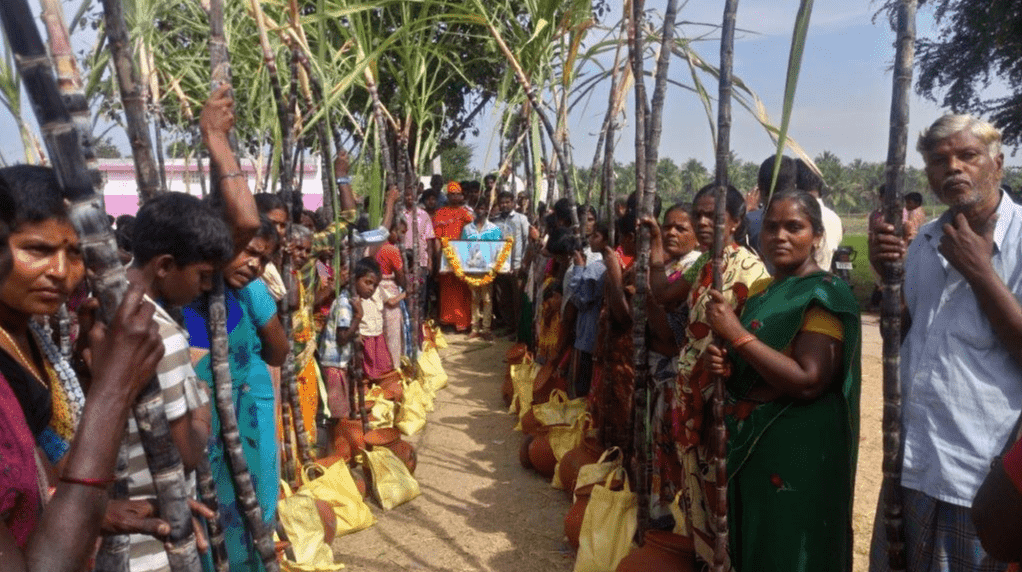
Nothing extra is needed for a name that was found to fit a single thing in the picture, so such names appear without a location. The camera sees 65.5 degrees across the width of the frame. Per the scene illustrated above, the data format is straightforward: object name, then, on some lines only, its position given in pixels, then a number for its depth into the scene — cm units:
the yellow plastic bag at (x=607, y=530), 333
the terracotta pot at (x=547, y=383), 567
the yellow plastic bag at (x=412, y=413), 571
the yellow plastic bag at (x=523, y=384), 612
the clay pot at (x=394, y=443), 470
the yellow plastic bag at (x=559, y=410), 486
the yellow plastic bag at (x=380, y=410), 545
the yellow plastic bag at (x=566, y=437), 468
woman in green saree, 238
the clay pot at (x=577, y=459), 420
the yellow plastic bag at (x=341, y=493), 394
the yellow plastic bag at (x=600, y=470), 355
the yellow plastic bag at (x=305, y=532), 340
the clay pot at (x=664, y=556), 285
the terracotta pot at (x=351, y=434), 472
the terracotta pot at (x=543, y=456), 480
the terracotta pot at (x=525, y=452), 502
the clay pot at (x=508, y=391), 668
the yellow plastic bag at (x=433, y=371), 701
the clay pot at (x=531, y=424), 517
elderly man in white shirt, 208
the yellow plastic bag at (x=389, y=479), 438
